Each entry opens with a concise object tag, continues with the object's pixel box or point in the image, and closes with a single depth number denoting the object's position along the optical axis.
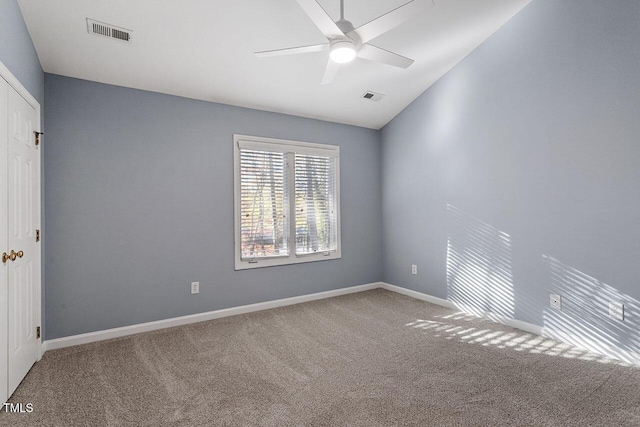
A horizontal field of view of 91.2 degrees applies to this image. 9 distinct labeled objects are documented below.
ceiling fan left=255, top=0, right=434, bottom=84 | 1.84
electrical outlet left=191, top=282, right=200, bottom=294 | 3.52
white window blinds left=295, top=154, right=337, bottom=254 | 4.33
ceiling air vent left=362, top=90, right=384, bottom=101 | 4.05
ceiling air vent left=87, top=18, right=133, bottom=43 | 2.50
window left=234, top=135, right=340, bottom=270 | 3.88
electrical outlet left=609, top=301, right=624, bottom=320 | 2.50
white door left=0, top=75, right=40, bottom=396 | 2.14
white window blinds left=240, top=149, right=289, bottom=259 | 3.89
